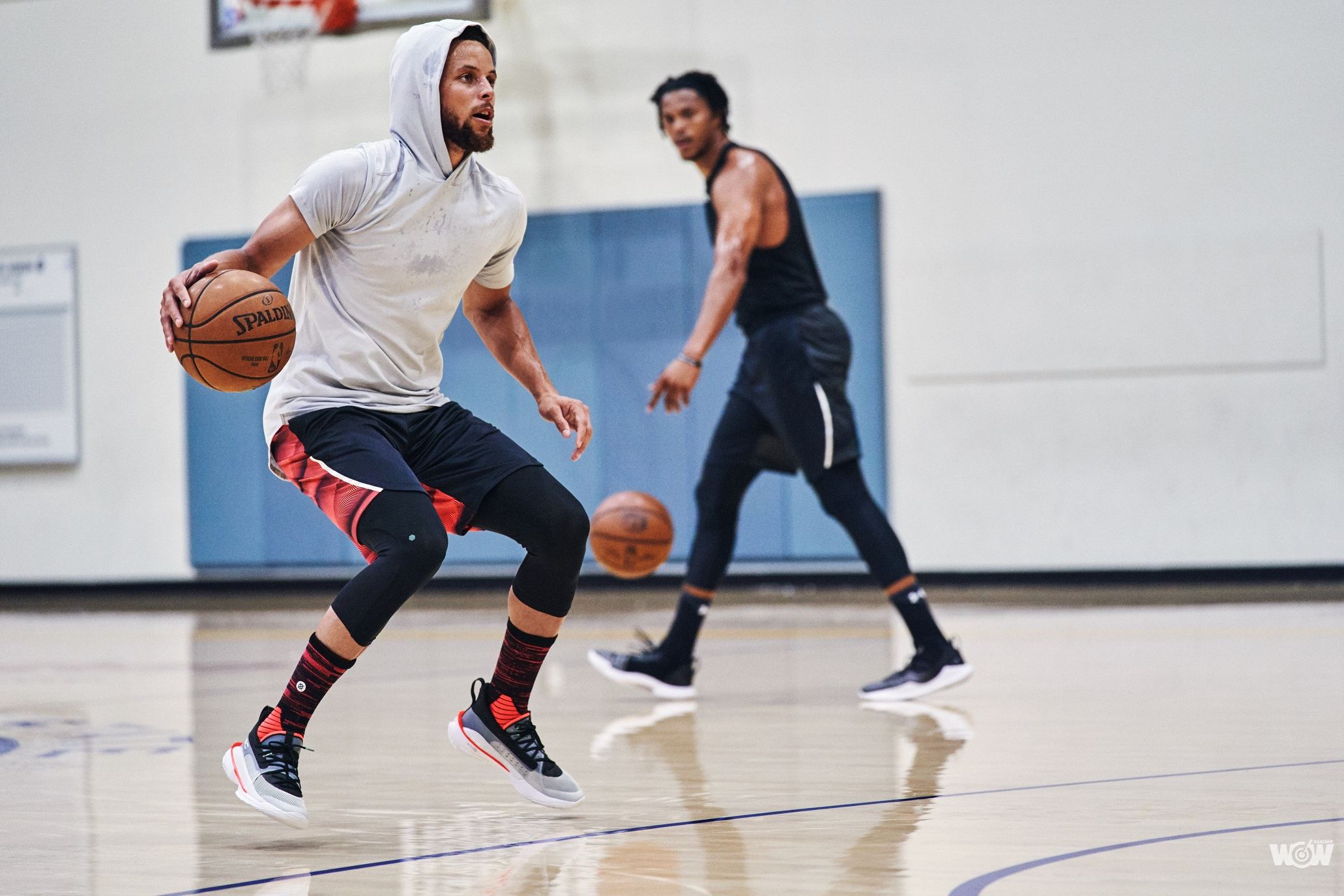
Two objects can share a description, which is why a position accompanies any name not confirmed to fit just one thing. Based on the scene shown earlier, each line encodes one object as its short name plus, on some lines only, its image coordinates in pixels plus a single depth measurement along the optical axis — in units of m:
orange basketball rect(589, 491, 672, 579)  11.33
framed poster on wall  23.36
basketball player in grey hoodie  5.98
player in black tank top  9.36
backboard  20.58
